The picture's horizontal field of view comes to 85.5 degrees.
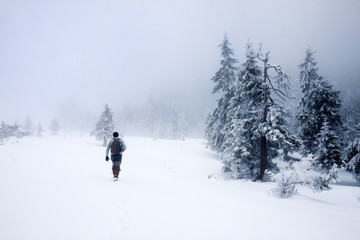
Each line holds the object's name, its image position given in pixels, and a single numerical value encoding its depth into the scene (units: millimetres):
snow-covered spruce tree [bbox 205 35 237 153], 20666
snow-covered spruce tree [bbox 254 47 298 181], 14266
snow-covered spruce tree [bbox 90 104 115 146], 41906
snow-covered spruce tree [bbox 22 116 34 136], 82750
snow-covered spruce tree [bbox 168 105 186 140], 66350
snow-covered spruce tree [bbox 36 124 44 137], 75188
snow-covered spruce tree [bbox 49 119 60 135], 80312
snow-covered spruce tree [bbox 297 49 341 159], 22625
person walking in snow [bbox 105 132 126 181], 9355
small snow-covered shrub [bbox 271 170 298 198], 8695
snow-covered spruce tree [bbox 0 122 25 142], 56381
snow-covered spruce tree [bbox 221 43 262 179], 15492
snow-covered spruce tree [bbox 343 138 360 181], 15391
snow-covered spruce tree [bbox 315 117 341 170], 20844
